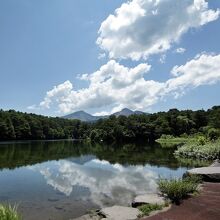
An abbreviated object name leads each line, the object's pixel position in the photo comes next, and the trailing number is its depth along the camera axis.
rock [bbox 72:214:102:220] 7.38
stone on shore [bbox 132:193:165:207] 7.68
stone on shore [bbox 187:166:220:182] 10.52
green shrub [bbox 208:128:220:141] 31.31
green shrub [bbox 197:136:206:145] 27.50
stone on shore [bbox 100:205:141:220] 6.80
